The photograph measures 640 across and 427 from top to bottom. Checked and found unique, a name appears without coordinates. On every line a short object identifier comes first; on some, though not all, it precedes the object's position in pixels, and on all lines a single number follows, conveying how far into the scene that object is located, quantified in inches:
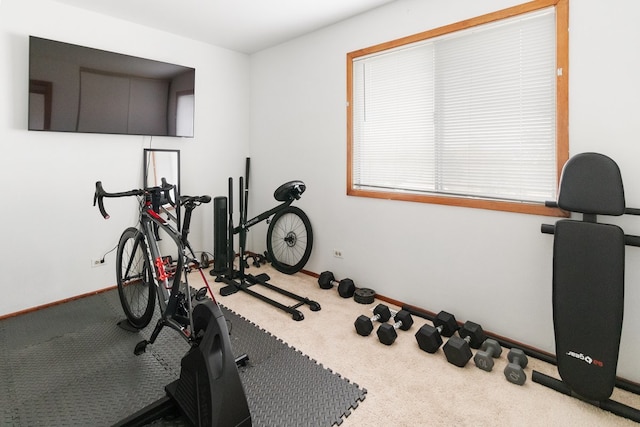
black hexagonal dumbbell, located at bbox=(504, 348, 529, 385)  79.4
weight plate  125.0
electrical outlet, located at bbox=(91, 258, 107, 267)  133.6
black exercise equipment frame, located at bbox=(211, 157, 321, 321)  124.4
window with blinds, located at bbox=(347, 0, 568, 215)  89.4
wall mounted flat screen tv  113.4
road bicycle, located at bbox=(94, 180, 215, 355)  85.3
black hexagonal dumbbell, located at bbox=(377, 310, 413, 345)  96.3
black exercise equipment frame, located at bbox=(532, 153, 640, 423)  70.2
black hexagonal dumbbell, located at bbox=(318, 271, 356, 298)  130.6
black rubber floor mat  70.8
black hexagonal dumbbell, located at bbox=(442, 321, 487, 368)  86.0
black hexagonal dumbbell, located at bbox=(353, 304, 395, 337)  101.7
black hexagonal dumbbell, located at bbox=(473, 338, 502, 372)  85.1
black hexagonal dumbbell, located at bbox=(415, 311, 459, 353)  92.1
